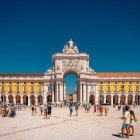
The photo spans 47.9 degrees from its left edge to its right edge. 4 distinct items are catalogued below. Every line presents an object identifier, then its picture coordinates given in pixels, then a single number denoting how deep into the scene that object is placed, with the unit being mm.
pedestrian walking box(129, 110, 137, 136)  9420
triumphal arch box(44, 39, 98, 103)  52821
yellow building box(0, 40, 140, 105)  53794
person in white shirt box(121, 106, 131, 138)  9245
